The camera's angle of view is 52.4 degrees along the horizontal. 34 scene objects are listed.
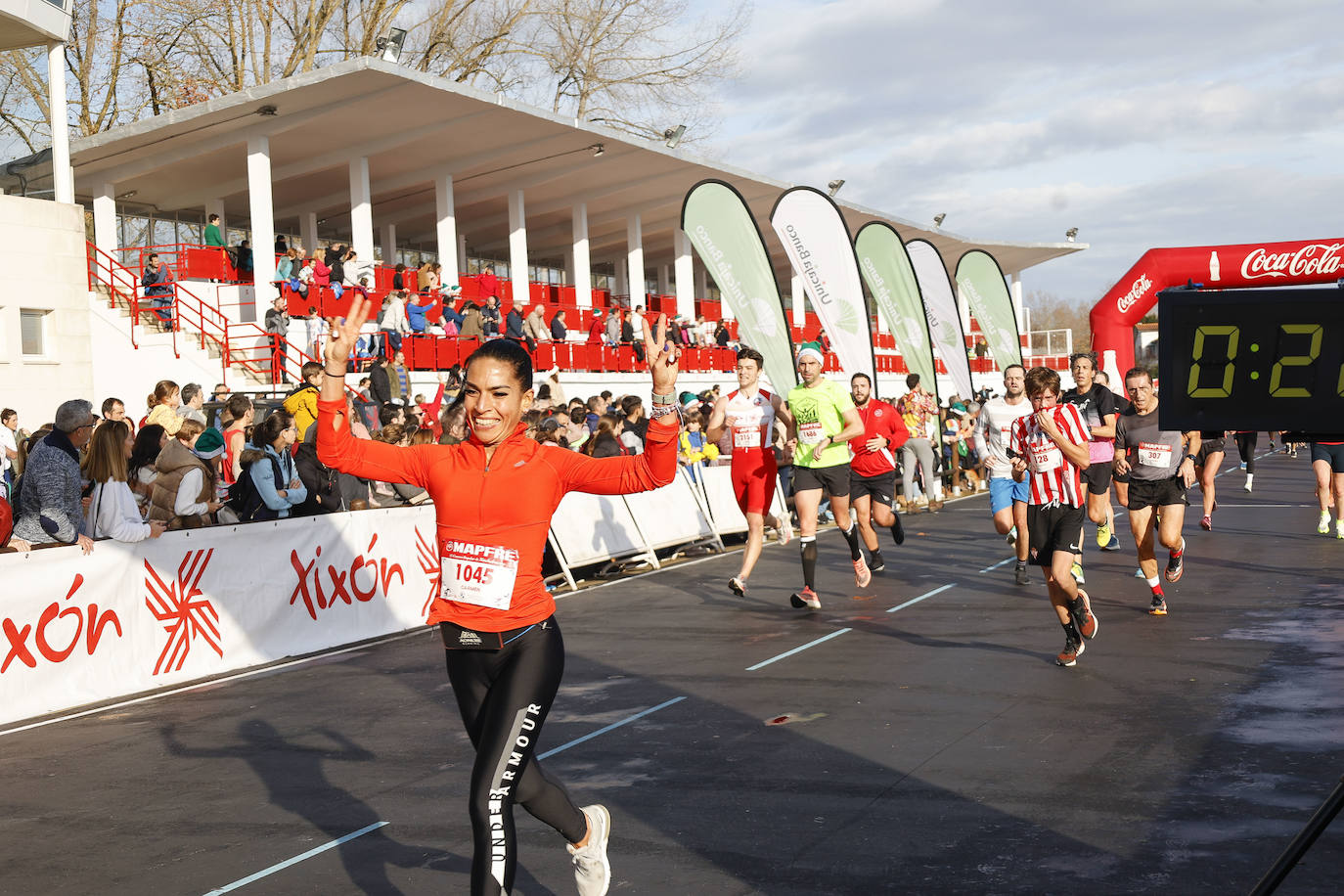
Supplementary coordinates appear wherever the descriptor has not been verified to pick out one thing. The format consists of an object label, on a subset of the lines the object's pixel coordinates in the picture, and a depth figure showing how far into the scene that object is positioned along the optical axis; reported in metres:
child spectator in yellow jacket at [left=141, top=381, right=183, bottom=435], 12.66
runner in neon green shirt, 11.75
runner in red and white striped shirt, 8.77
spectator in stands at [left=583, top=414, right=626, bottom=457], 14.79
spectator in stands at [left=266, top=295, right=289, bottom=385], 20.80
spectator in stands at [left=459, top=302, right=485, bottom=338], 24.06
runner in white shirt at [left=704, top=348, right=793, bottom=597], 12.03
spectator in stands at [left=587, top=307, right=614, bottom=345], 29.69
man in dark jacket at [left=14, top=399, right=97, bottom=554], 9.11
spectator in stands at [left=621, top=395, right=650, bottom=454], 16.51
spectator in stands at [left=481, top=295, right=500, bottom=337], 25.03
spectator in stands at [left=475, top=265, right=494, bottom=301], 28.58
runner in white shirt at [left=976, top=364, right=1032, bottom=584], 12.83
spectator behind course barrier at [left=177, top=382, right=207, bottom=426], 14.08
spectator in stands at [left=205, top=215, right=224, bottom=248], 24.98
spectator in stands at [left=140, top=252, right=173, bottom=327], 22.33
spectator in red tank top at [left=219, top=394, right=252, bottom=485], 12.30
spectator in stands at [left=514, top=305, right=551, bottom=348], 25.94
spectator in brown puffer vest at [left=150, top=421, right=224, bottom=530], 10.43
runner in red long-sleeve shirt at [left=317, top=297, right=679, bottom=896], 4.34
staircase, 21.84
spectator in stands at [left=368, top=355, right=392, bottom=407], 18.97
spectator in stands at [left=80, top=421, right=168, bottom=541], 9.25
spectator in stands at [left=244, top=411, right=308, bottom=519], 11.16
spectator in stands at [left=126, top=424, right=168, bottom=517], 10.60
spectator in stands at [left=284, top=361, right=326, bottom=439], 13.21
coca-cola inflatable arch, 28.05
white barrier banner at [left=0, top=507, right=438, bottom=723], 8.70
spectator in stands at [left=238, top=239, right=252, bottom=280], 24.81
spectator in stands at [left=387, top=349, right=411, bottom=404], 19.58
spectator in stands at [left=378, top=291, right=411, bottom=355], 22.33
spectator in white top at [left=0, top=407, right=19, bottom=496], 14.18
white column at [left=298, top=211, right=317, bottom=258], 34.78
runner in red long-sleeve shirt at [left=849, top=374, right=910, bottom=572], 13.58
